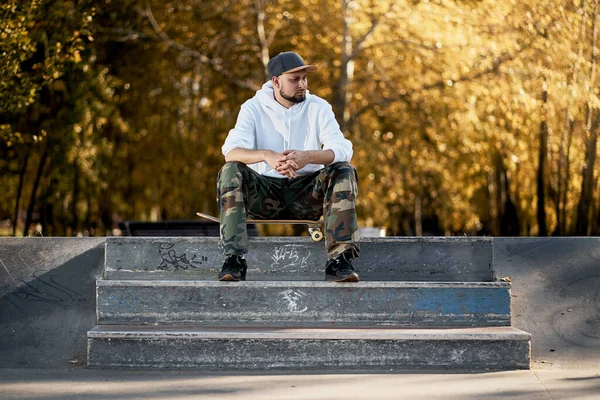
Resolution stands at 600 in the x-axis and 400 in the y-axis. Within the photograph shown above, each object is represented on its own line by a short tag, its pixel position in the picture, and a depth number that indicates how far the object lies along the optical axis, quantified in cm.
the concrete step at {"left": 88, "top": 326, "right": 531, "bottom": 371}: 520
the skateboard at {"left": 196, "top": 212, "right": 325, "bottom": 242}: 583
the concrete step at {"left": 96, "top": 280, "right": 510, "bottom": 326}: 549
